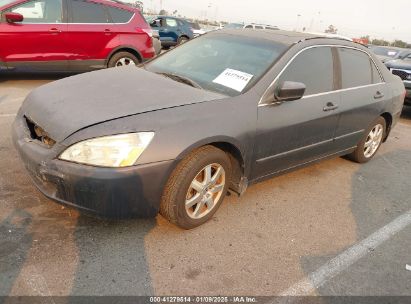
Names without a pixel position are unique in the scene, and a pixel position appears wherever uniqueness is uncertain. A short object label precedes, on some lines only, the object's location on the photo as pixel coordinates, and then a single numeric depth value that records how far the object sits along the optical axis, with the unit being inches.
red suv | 259.4
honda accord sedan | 96.7
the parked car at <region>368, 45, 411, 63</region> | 517.7
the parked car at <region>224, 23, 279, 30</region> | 818.3
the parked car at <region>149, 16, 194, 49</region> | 709.3
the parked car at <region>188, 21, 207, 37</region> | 861.8
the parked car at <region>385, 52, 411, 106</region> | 323.6
